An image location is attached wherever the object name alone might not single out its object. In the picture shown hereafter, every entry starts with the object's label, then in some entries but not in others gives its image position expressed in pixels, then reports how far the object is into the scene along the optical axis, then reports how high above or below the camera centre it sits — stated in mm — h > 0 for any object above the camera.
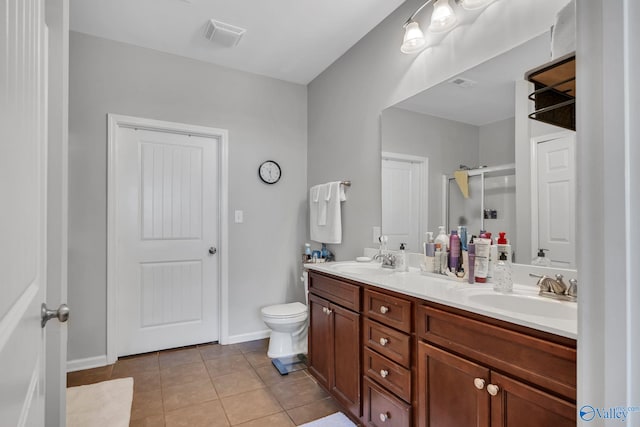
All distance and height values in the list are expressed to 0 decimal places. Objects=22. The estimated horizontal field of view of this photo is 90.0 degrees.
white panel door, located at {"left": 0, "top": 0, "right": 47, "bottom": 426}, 446 +5
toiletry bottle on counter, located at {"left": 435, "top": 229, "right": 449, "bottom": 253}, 1804 -149
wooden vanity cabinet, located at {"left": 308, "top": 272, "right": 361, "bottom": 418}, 1724 -747
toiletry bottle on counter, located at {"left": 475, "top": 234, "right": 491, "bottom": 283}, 1554 -223
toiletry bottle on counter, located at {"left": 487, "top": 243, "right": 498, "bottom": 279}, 1546 -216
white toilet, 2568 -954
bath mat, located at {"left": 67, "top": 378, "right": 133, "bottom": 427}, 1812 -1174
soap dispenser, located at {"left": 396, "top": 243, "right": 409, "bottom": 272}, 2025 -305
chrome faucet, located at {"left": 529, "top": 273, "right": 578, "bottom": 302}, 1227 -297
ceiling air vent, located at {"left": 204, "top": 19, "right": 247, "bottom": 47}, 2381 +1396
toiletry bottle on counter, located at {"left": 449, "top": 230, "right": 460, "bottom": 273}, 1711 -208
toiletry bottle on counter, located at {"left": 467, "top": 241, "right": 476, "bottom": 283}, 1584 -245
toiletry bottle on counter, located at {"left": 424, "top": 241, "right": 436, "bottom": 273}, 1854 -253
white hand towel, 2711 +16
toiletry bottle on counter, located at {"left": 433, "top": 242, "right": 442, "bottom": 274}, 1812 -265
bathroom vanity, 933 -526
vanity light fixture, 1640 +1078
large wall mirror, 1395 +269
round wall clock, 3148 +421
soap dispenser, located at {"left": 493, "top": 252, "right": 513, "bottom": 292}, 1394 -280
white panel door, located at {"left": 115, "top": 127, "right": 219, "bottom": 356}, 2680 -223
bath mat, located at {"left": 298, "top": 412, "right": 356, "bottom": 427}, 1799 -1189
